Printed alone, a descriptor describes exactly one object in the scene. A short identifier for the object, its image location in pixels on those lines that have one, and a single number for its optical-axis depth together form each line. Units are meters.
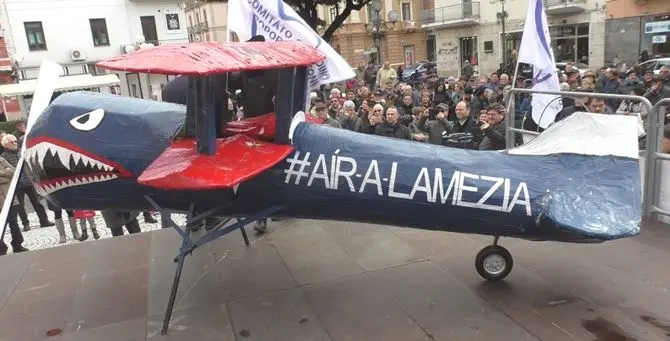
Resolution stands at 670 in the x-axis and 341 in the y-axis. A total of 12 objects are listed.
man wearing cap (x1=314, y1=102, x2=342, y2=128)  8.58
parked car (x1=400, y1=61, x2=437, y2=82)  32.81
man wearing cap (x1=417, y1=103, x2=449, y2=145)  8.64
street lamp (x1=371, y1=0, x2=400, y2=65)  16.39
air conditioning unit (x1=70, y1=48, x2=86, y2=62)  35.12
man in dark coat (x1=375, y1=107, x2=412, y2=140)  8.09
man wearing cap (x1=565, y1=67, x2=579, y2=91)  10.79
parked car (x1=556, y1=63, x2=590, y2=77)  22.13
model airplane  4.06
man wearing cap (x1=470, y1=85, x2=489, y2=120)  10.73
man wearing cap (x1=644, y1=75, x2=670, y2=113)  9.27
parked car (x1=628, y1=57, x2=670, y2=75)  17.55
